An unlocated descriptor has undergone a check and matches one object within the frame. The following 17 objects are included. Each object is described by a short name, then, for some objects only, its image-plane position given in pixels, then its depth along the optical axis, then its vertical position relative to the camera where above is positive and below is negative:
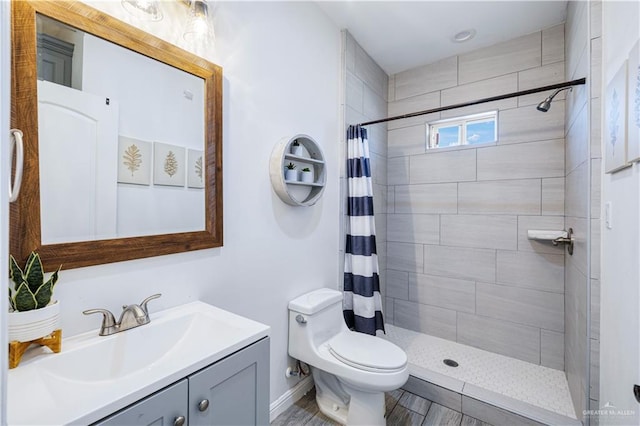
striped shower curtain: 2.15 -0.28
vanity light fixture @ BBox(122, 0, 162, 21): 1.13 +0.81
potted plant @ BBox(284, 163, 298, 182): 1.76 +0.23
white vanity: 0.70 -0.48
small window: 2.50 +0.75
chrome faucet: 1.03 -0.40
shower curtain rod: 1.55 +0.71
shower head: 1.84 +0.69
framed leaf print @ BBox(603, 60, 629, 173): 1.10 +0.38
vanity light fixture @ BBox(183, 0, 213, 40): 1.27 +0.86
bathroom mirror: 0.91 +0.28
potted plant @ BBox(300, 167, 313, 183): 1.86 +0.23
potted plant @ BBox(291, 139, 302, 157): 1.82 +0.40
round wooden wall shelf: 1.71 +0.26
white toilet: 1.53 -0.83
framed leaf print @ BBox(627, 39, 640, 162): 0.97 +0.38
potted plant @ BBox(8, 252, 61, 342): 0.81 -0.27
